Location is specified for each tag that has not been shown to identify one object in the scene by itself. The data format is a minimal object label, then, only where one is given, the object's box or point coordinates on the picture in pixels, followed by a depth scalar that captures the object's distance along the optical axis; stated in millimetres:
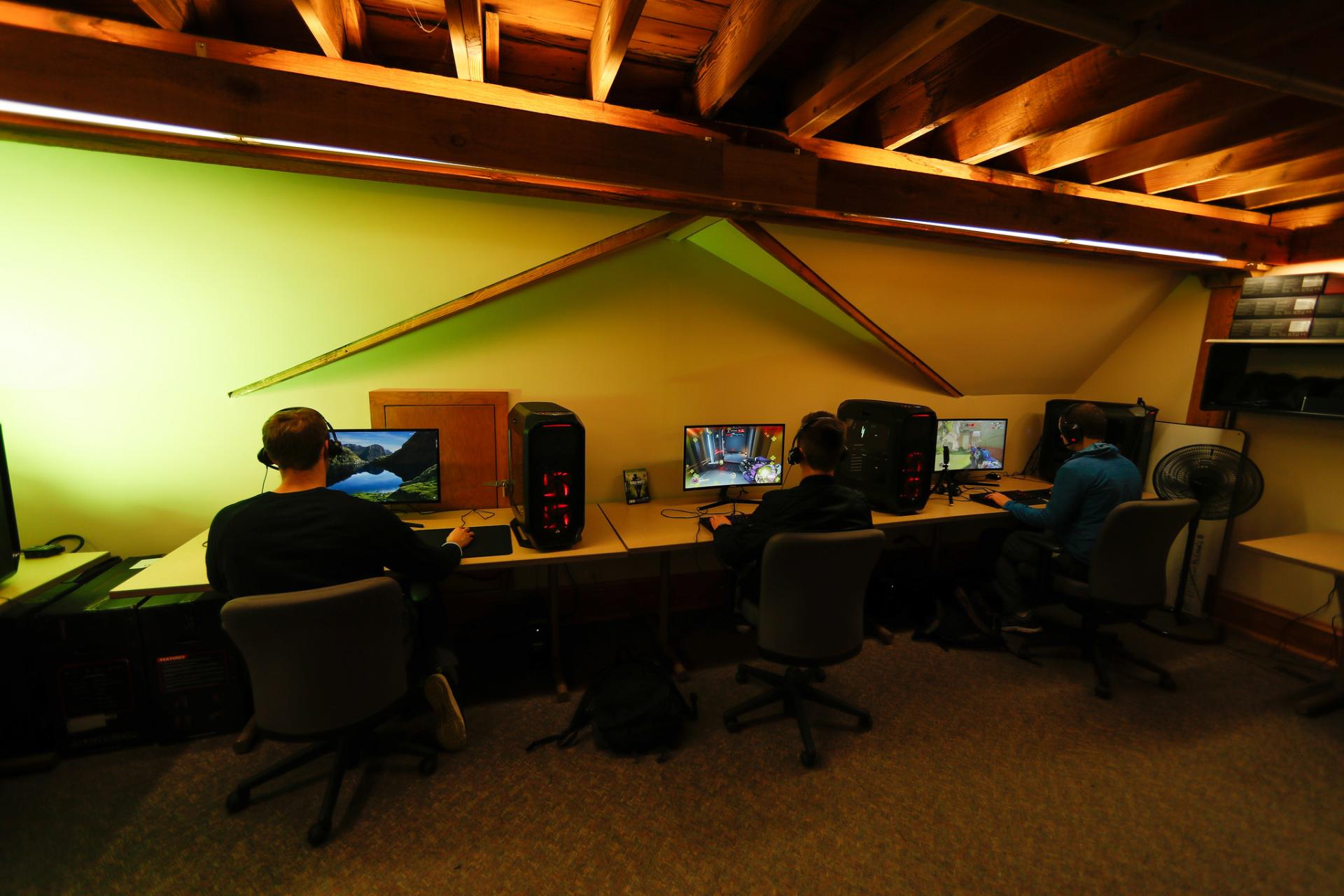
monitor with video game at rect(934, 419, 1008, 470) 3451
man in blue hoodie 2533
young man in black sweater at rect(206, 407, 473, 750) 1573
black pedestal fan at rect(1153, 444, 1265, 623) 2896
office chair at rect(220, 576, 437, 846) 1421
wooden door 2670
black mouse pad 2199
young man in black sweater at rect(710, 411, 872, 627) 1974
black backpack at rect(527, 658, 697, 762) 2119
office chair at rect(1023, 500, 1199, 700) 2330
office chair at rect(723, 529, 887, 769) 1863
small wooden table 2363
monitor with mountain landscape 2443
